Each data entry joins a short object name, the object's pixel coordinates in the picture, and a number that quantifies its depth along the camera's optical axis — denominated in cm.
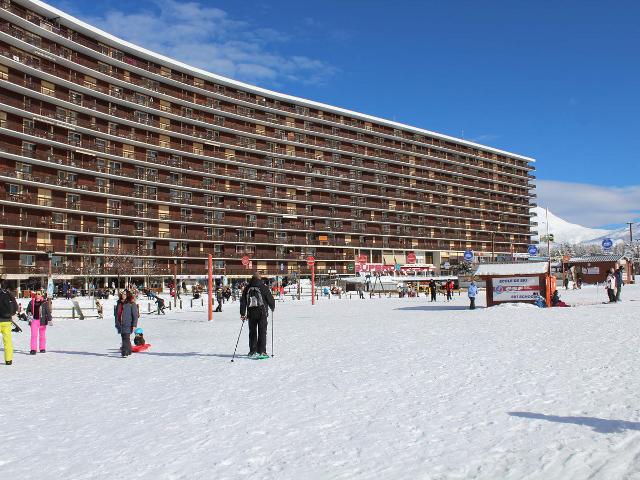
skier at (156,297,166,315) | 2934
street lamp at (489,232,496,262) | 9585
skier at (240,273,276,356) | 1084
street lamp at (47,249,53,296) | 2608
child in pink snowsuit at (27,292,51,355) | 1324
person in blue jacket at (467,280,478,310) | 2592
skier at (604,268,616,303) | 2594
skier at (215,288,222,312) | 3111
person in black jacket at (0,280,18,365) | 1098
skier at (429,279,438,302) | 3706
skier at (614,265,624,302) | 2589
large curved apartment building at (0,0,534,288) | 4703
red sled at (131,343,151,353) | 1338
